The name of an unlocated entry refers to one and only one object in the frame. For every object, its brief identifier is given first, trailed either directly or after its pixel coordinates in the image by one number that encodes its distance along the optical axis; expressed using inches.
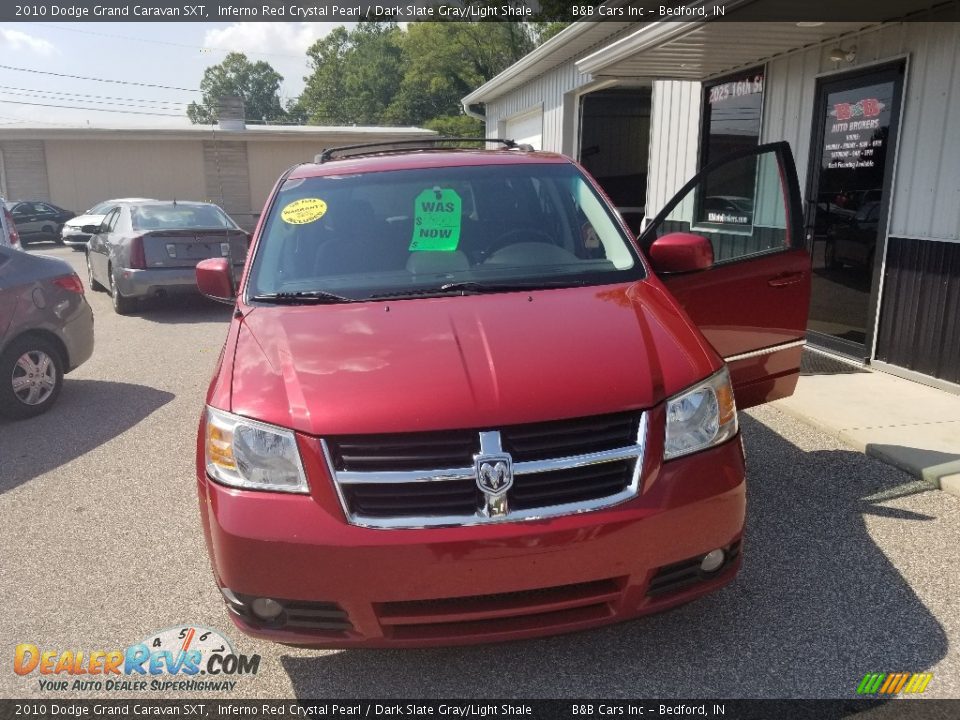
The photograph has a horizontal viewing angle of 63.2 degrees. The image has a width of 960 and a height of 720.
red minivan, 91.5
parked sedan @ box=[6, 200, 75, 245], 1015.6
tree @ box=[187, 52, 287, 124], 3927.2
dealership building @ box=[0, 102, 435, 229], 1167.0
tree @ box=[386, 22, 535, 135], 1822.1
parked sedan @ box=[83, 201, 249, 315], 394.3
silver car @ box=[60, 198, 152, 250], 816.9
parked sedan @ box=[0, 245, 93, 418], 231.6
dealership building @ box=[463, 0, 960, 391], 231.1
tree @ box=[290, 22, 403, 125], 2800.2
